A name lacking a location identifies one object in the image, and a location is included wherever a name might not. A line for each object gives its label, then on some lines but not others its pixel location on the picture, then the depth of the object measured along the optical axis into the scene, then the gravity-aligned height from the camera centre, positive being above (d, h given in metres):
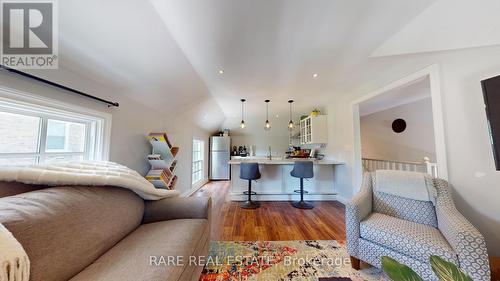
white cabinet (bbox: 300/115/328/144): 4.11 +0.53
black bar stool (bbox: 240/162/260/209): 3.16 -0.43
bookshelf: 2.27 -0.17
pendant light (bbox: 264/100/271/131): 4.08 +1.20
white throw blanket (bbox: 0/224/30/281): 0.61 -0.43
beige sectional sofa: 0.80 -0.55
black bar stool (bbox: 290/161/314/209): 3.17 -0.42
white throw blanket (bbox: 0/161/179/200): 1.00 -0.18
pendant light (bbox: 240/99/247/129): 4.05 +1.21
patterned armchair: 1.11 -0.71
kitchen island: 3.68 -0.78
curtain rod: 1.01 +0.50
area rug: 1.51 -1.16
